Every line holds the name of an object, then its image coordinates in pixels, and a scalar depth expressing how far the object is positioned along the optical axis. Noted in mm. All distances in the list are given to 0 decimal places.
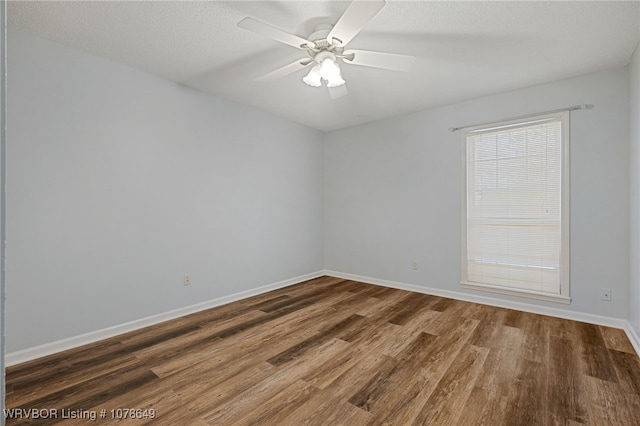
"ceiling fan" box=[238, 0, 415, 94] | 1679
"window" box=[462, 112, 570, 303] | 3080
